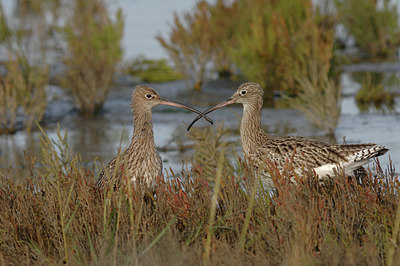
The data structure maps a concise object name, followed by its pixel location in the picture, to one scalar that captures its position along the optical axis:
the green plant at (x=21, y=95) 11.55
